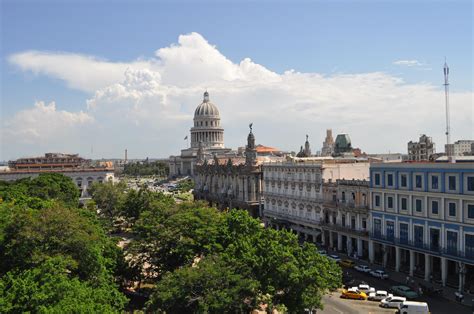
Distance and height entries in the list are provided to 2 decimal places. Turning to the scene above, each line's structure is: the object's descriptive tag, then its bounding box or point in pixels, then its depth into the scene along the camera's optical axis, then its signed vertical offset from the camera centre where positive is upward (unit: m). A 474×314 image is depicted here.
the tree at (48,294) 25.72 -7.92
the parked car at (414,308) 39.69 -13.28
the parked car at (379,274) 53.84 -14.02
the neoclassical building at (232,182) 95.19 -5.98
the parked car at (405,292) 45.88 -13.89
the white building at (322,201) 63.56 -7.10
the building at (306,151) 118.03 +1.11
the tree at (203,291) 31.58 -9.25
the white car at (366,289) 47.81 -14.00
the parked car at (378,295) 46.16 -14.13
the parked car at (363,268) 56.16 -13.90
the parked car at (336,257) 60.53 -13.72
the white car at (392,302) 43.57 -13.97
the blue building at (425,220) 47.53 -7.47
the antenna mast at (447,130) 63.43 +3.34
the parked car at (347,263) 59.38 -13.97
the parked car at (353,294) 46.62 -14.15
